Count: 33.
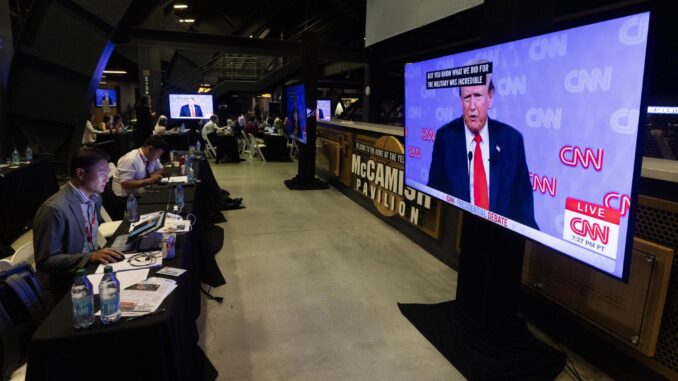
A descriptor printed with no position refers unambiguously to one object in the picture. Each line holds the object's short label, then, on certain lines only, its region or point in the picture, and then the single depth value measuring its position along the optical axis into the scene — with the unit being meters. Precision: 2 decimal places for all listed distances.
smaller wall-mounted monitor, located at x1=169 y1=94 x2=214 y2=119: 13.42
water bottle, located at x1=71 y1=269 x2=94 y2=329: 1.58
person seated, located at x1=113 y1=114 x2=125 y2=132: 11.91
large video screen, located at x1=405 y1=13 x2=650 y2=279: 1.66
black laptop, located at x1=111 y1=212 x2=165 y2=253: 2.39
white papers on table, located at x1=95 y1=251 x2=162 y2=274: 2.14
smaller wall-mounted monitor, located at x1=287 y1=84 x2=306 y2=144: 7.63
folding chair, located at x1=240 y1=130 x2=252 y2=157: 12.24
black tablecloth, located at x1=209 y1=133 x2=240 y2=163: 10.95
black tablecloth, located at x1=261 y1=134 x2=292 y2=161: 11.57
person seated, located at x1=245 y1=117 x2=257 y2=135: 11.99
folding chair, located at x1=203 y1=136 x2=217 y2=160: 11.39
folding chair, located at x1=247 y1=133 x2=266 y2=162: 11.72
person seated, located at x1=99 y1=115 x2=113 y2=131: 11.71
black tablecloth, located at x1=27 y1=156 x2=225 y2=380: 1.53
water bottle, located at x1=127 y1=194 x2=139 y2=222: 2.92
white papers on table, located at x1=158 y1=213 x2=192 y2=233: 2.74
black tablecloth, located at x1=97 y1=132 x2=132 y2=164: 9.09
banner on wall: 4.53
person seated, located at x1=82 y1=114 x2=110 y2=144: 9.53
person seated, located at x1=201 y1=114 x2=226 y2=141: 11.47
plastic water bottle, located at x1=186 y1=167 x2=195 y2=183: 4.41
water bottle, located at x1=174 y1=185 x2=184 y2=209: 3.36
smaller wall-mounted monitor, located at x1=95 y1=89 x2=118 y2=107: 19.34
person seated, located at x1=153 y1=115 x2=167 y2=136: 9.55
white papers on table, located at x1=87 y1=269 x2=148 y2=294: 1.96
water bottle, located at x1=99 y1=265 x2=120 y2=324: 1.63
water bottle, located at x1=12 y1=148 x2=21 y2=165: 5.45
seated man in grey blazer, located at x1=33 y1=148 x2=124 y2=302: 2.19
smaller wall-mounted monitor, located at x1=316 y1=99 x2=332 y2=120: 14.01
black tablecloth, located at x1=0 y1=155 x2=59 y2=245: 4.50
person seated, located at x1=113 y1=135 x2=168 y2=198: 4.23
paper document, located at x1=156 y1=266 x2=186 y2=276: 2.10
